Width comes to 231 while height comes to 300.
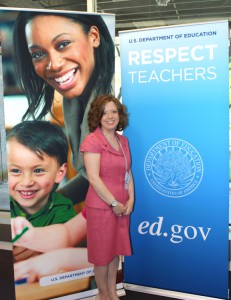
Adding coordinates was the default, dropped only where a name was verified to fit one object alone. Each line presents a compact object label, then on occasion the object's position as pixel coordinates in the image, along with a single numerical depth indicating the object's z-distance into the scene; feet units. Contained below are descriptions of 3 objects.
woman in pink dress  7.08
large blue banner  7.77
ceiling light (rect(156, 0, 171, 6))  13.30
